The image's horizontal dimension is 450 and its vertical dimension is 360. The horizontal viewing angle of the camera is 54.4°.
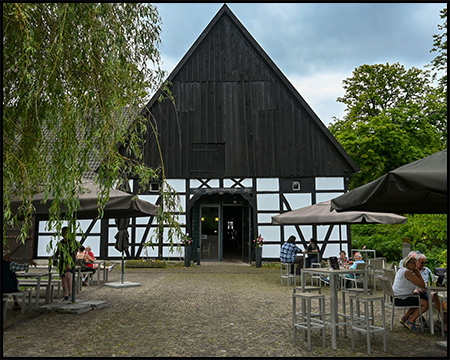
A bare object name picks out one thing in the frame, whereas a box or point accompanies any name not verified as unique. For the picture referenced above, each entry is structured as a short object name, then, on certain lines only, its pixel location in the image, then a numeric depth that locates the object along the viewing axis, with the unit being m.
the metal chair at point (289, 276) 10.11
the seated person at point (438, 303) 5.40
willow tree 4.36
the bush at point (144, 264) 14.70
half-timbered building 15.36
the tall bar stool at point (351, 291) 5.16
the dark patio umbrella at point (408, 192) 3.67
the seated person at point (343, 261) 10.20
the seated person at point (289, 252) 10.51
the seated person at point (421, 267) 5.70
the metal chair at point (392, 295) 5.56
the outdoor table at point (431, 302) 5.30
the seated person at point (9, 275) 6.35
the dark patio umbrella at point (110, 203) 5.83
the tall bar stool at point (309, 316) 4.66
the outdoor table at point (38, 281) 7.00
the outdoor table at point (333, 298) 4.70
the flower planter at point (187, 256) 14.83
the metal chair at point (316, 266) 10.04
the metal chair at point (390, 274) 6.44
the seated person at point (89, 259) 10.28
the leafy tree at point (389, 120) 19.12
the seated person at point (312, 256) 10.79
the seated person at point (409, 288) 5.60
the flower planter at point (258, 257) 14.91
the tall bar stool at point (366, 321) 4.54
